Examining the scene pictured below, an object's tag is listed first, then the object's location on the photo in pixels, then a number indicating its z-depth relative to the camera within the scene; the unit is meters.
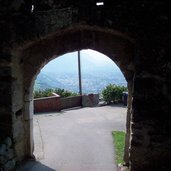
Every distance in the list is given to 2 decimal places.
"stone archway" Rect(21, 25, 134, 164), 3.51
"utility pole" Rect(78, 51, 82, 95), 11.81
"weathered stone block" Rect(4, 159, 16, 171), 3.45
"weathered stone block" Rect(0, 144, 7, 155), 3.39
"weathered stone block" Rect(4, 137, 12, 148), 3.49
